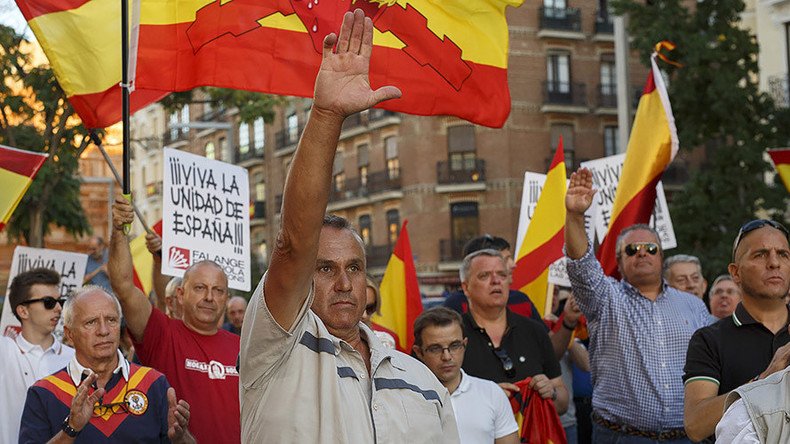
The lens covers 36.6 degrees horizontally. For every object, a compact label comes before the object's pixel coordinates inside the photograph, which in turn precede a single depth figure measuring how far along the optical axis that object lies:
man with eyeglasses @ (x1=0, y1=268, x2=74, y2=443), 6.80
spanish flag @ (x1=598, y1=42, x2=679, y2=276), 8.95
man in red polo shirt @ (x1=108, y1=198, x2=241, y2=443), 5.97
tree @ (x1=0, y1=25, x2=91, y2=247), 15.09
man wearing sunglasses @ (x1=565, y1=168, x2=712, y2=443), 6.63
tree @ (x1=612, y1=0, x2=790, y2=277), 27.72
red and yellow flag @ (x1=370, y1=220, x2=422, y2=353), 8.91
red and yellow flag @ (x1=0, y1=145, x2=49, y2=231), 8.25
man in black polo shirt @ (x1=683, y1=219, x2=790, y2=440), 5.23
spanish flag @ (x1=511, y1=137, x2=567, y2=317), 9.87
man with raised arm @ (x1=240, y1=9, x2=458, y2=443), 3.24
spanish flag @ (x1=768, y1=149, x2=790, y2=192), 9.04
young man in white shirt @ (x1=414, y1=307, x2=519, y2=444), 5.88
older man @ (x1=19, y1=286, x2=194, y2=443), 5.41
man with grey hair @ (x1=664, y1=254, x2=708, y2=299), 8.81
